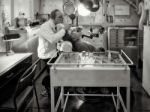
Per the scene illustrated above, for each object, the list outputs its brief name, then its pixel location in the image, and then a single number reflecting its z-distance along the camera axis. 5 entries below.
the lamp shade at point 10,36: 3.09
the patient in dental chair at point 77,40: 3.82
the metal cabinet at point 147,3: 3.45
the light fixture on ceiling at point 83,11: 3.27
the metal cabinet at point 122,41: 5.41
